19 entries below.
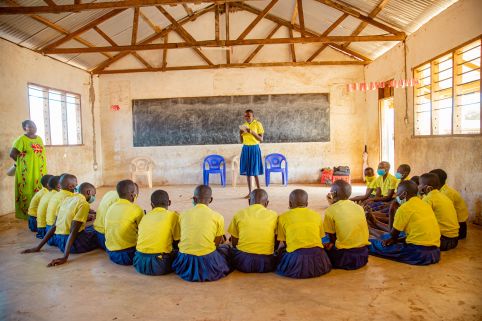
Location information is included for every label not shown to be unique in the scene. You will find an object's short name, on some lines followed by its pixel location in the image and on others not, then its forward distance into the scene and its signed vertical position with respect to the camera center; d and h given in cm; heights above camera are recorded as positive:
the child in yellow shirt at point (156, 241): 289 -73
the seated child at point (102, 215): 356 -63
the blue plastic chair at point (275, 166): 833 -49
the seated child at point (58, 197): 372 -47
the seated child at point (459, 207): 363 -64
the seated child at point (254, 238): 288 -72
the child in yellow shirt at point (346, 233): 292 -70
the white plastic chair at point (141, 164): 895 -39
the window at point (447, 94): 492 +67
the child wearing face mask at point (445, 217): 331 -67
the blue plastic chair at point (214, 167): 839 -47
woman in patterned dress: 501 -23
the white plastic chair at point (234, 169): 842 -53
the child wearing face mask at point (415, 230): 299 -72
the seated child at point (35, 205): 432 -63
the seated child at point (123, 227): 313 -66
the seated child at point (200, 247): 277 -75
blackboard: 882 +66
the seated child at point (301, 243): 278 -75
